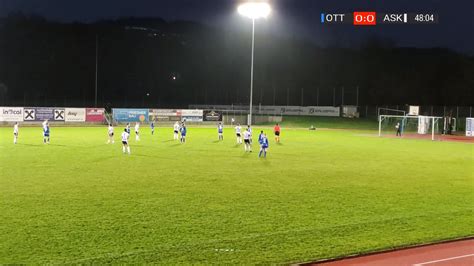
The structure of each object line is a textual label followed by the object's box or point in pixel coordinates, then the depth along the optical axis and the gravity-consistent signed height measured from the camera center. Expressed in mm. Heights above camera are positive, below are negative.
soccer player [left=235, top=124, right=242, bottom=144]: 32812 -1358
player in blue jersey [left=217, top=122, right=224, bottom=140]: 35738 -1360
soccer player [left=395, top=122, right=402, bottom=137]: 46041 -1550
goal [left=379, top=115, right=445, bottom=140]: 49662 -1386
